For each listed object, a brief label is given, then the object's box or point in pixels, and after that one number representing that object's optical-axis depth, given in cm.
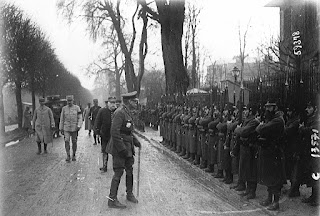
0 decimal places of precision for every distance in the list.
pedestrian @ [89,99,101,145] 1756
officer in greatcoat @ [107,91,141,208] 705
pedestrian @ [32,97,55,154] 1396
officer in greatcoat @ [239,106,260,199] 727
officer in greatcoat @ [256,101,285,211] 670
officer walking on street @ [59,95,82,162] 1249
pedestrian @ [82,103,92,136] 2154
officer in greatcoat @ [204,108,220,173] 961
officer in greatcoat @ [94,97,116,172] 1098
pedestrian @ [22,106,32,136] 2175
